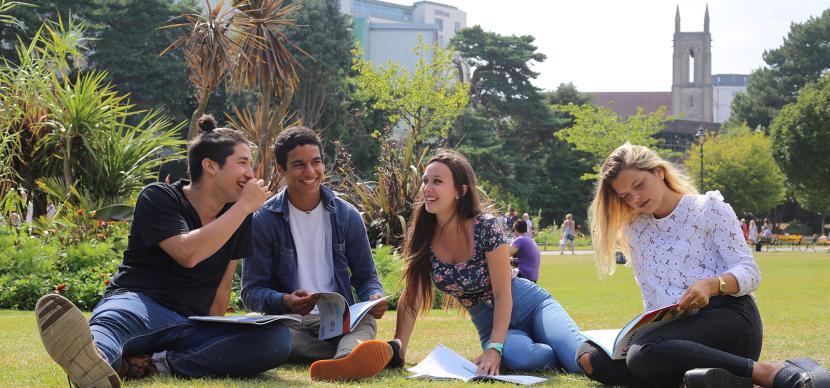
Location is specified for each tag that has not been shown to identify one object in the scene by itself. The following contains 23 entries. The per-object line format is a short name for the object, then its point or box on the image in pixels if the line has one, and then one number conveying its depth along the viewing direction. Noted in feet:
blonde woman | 13.97
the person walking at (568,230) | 117.60
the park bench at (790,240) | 140.47
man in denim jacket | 18.10
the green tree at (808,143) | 137.69
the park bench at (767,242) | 131.23
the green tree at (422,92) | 140.36
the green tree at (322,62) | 165.37
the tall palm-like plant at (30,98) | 38.06
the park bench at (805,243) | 132.98
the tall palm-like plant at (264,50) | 50.37
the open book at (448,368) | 15.82
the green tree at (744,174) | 212.02
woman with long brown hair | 17.47
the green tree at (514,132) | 167.63
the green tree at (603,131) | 182.29
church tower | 430.20
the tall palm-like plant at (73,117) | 38.60
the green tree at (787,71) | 268.21
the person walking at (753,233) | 139.13
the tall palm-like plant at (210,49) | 47.24
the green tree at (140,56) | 154.40
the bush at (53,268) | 33.01
